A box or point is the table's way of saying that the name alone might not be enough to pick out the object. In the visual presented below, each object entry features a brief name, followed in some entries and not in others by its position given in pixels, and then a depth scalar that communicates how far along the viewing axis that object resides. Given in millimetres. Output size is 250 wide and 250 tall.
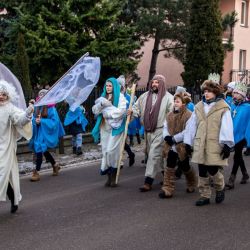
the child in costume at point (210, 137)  7113
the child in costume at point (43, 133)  9641
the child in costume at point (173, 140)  7797
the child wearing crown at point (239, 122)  8555
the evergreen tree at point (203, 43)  20969
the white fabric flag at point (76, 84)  7410
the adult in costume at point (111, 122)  8781
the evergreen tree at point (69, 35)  16047
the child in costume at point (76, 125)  12727
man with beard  8336
